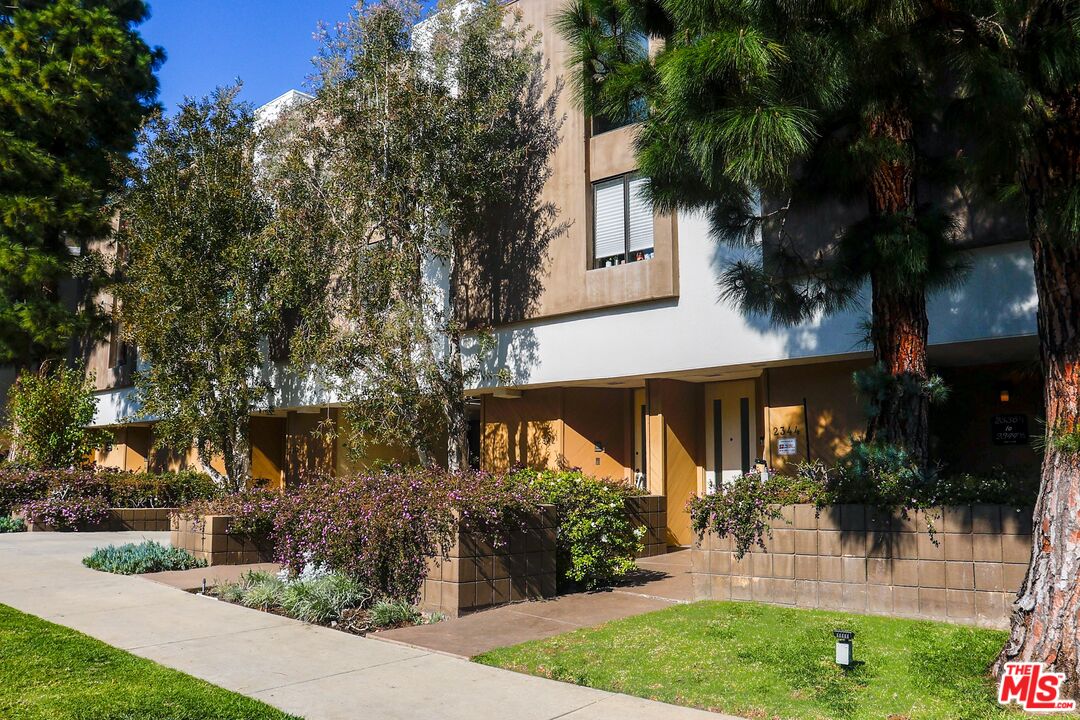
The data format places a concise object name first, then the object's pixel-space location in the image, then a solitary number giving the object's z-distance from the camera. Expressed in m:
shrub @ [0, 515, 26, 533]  18.24
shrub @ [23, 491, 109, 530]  18.61
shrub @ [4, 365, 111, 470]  21.17
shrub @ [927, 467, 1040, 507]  8.33
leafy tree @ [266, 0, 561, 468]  15.54
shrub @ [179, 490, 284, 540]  13.51
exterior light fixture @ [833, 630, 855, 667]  6.68
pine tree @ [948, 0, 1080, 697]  5.96
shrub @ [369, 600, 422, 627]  9.14
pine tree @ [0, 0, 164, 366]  23.16
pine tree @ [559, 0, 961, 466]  6.96
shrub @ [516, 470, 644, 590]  10.92
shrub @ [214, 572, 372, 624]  9.33
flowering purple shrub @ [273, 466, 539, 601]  9.77
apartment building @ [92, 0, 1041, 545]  11.98
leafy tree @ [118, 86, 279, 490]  18.20
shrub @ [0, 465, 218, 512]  19.47
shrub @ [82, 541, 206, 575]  12.52
